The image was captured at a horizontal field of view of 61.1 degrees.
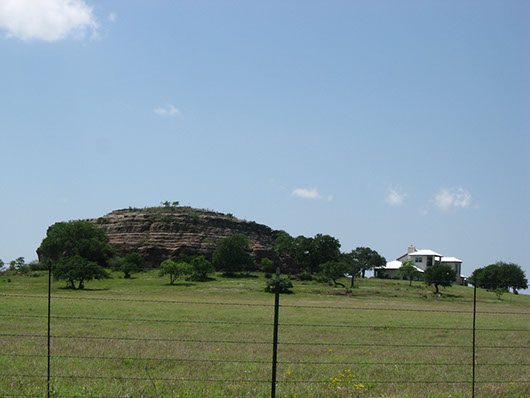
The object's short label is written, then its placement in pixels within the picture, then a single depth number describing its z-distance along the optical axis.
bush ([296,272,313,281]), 110.90
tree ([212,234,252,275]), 114.38
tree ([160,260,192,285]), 88.32
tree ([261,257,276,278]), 121.15
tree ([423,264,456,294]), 90.56
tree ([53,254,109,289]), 70.62
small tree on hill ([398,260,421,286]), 107.12
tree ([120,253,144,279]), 103.25
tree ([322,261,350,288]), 97.38
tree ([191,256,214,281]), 94.81
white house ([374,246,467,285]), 146.12
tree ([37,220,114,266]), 122.94
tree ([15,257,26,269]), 124.61
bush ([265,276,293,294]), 76.03
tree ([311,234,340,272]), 127.94
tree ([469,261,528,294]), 115.62
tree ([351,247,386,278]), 144.50
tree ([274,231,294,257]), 132.88
